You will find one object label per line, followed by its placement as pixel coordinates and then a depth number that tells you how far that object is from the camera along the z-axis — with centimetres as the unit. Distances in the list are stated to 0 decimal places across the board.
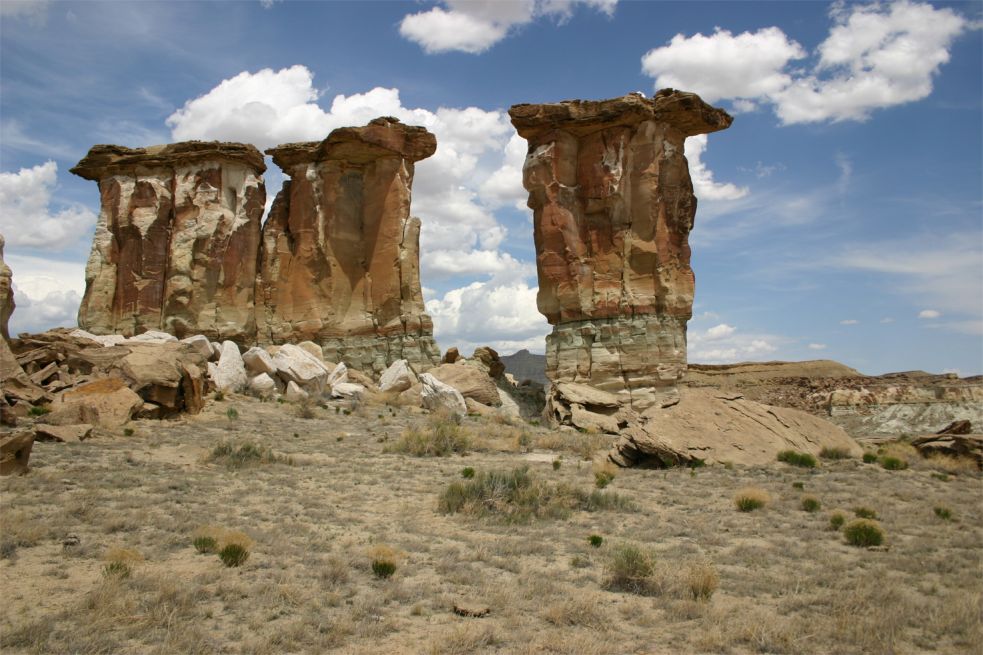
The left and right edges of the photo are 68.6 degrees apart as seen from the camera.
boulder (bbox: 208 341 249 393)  2470
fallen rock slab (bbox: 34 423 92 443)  1416
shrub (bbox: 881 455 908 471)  1567
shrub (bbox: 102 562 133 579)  702
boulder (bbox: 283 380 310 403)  2561
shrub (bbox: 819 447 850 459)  1708
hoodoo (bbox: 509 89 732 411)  2756
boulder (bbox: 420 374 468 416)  2528
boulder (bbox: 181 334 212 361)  2598
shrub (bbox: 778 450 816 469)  1570
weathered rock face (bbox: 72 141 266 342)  3167
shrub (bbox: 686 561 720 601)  729
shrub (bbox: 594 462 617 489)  1298
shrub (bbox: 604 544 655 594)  760
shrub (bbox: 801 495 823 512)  1134
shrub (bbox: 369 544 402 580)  771
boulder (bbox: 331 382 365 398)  2658
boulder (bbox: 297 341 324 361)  3064
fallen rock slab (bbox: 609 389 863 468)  1565
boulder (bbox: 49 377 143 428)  1617
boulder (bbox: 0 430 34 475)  1090
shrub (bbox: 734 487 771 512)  1140
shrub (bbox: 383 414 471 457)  1648
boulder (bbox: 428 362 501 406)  2800
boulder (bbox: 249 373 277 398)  2570
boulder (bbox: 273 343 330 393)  2653
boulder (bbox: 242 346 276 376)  2686
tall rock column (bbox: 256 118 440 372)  3178
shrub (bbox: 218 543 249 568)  768
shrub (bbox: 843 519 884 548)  941
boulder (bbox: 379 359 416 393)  2802
